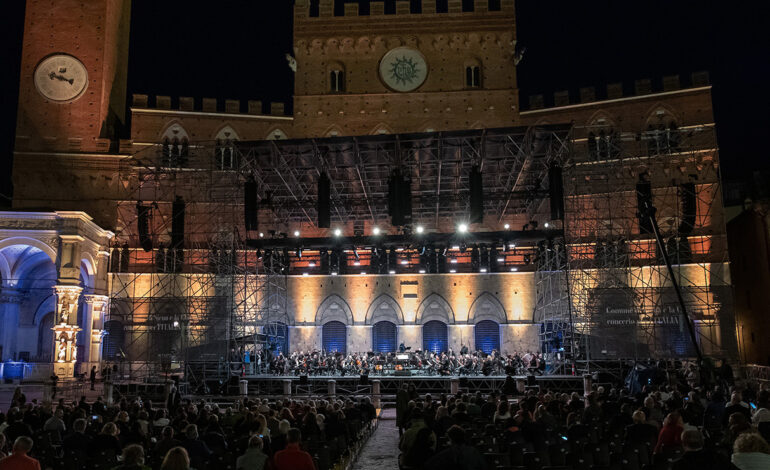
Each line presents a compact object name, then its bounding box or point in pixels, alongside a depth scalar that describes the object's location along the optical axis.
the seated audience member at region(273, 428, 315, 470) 6.43
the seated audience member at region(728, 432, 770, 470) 4.77
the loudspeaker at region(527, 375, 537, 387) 20.03
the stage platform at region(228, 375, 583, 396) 20.89
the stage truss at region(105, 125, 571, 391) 22.44
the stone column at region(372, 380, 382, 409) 19.77
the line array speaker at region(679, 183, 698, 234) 23.95
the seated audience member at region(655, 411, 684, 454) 7.41
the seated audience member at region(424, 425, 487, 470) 5.68
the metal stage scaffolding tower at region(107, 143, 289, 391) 22.34
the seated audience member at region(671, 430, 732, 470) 4.79
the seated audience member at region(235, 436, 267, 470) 6.59
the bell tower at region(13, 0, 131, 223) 30.64
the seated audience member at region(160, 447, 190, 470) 4.89
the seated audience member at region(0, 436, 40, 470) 5.69
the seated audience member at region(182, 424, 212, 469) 7.05
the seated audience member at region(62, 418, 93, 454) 7.85
